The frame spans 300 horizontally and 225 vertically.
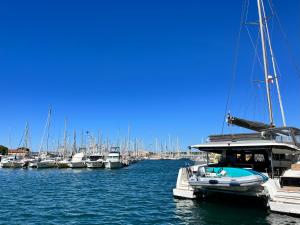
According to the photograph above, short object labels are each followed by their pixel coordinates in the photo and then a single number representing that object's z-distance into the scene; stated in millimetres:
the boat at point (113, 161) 53776
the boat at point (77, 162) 54468
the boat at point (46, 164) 55322
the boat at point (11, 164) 59919
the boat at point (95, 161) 53776
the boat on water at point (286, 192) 11756
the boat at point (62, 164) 55566
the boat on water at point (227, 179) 12875
